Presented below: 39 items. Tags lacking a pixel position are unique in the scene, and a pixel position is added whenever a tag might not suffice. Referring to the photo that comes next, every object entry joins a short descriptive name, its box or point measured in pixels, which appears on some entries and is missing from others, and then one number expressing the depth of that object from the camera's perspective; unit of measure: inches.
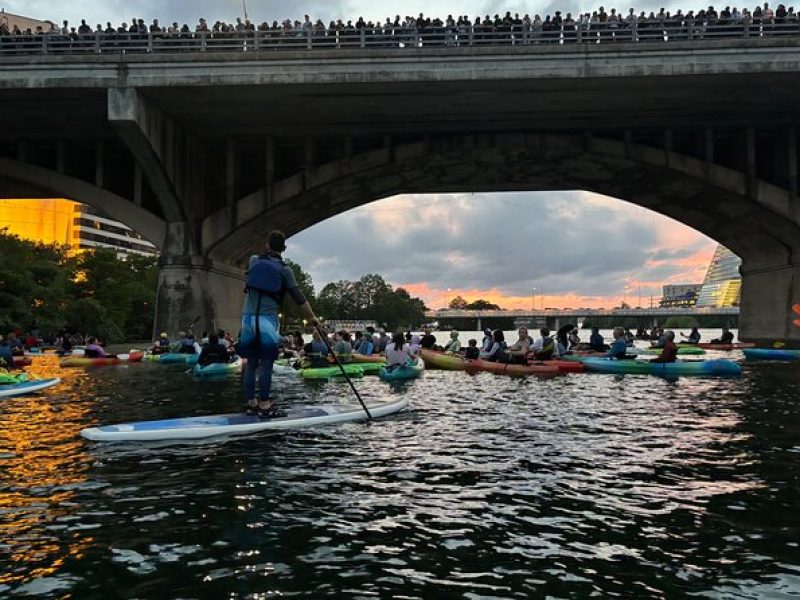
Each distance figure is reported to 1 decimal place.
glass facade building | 6166.3
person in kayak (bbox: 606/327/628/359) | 870.4
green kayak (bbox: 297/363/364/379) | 740.6
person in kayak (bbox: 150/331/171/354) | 1164.5
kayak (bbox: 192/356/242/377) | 790.5
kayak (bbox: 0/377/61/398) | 568.9
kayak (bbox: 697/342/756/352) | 1489.3
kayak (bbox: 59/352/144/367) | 1056.8
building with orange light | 3853.3
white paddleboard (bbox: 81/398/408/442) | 342.0
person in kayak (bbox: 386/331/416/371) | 739.4
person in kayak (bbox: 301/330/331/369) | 772.6
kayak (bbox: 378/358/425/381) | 730.2
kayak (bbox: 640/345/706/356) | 1295.4
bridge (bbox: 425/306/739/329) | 4335.6
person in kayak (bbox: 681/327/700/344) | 1563.6
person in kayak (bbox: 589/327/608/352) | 1078.4
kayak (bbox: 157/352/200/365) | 1074.1
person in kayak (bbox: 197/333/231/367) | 788.6
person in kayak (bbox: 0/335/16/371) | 775.7
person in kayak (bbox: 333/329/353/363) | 834.8
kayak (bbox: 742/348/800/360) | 1106.7
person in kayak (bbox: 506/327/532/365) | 812.6
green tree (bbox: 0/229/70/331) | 1641.2
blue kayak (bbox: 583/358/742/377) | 783.1
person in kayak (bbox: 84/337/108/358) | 1080.8
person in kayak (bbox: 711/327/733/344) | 1540.4
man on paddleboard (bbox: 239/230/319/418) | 350.0
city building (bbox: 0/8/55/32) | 2764.3
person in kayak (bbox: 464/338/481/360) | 885.8
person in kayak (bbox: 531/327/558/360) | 861.8
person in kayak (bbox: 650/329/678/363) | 799.1
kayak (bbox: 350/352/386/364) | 892.6
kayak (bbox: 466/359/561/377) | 796.6
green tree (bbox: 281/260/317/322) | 3499.0
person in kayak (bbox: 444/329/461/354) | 1024.7
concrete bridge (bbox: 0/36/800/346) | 955.3
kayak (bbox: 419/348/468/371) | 881.1
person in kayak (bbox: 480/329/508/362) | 833.5
